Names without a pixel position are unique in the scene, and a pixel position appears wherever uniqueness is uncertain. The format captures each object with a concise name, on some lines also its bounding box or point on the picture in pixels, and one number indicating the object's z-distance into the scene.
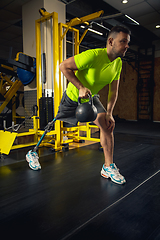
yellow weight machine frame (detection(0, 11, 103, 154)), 2.98
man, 1.43
